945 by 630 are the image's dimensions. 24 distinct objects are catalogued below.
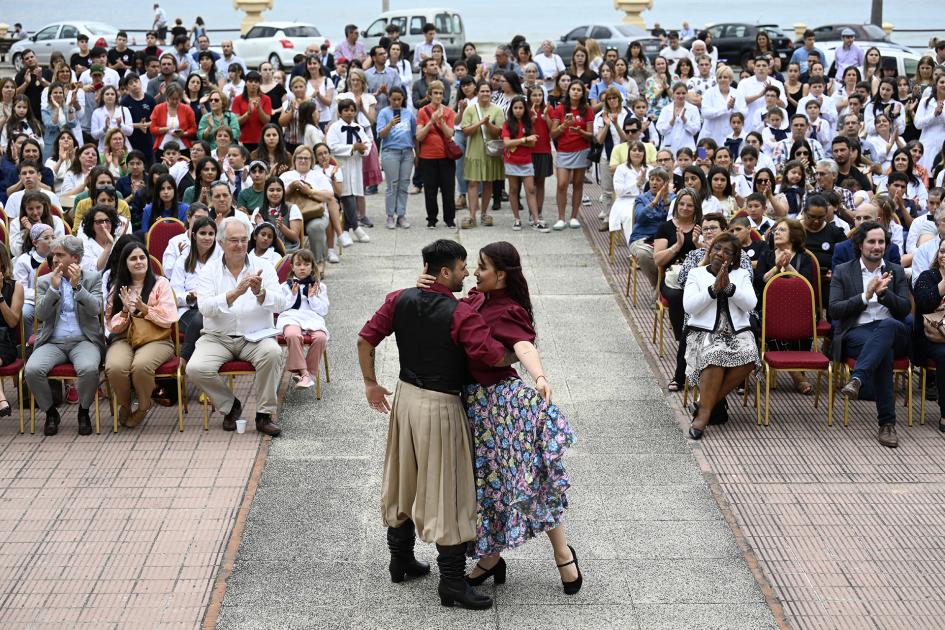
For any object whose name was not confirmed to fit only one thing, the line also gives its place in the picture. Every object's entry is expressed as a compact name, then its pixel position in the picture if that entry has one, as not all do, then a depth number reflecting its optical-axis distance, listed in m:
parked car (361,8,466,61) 28.30
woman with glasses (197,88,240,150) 14.77
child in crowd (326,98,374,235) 14.25
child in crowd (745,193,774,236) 10.84
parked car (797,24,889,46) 30.98
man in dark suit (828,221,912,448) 8.83
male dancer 6.11
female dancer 6.19
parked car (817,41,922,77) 25.88
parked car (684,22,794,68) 31.73
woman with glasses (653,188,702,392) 10.19
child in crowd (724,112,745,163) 14.42
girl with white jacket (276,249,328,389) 9.40
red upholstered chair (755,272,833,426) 9.34
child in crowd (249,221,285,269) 9.78
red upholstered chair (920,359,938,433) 9.12
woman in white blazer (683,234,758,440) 8.77
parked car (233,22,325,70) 32.09
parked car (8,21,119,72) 32.00
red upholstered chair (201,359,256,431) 8.78
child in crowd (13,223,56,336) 10.02
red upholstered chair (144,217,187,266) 10.80
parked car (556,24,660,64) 29.66
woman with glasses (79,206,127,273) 9.89
